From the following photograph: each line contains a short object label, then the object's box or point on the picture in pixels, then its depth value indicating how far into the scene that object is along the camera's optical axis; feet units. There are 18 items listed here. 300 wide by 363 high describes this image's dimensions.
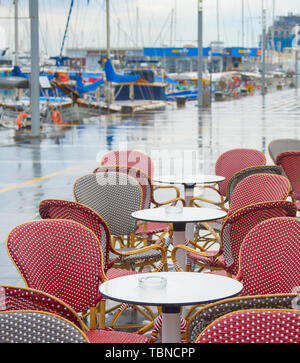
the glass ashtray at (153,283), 13.05
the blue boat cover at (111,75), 158.30
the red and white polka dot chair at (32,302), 11.96
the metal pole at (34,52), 88.53
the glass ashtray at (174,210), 20.92
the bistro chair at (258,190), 22.97
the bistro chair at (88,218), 19.67
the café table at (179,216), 20.38
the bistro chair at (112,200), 24.47
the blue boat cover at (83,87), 158.92
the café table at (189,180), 28.09
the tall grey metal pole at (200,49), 153.17
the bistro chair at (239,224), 19.15
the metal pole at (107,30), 174.70
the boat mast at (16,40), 166.97
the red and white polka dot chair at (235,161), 31.89
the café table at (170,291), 12.54
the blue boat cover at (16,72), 140.73
